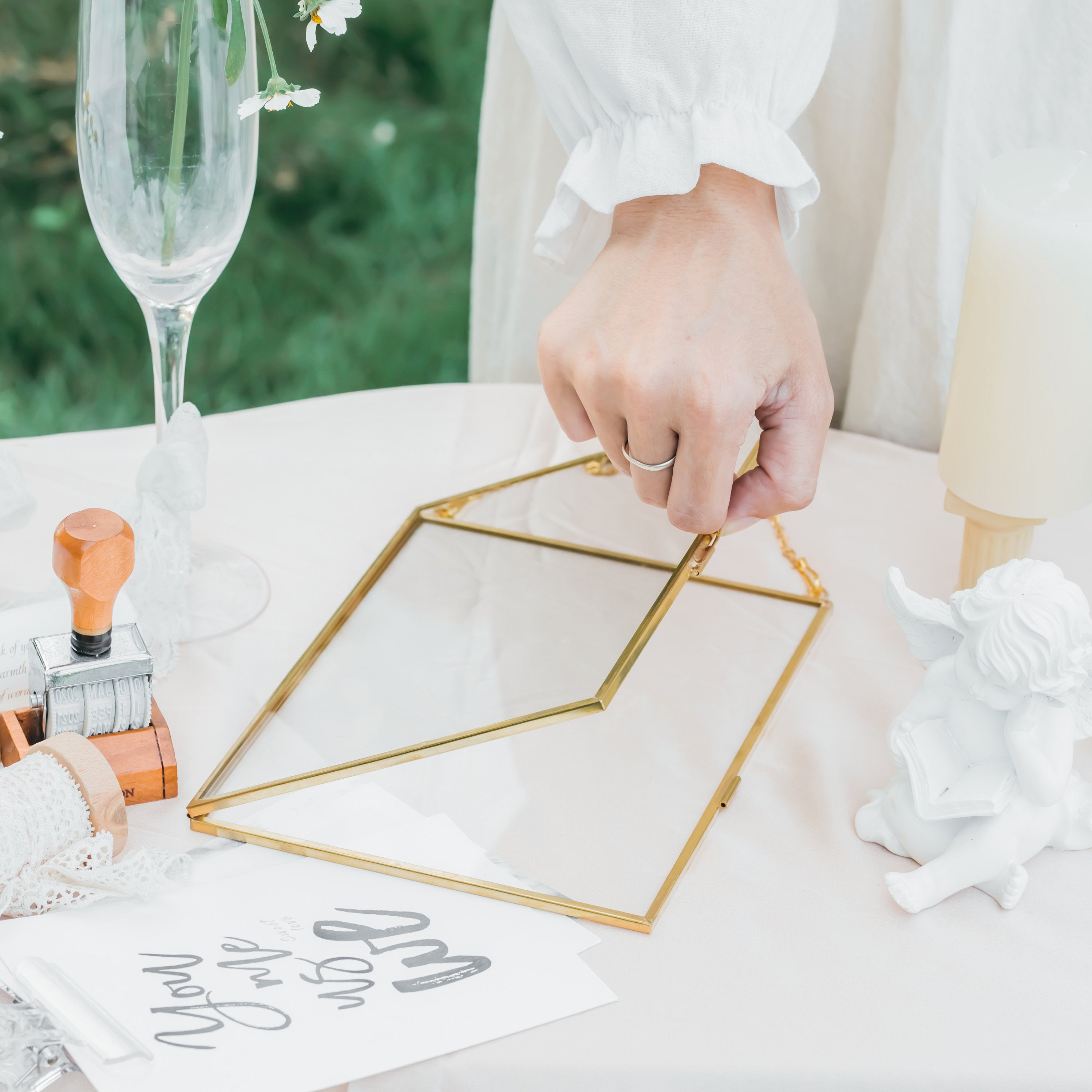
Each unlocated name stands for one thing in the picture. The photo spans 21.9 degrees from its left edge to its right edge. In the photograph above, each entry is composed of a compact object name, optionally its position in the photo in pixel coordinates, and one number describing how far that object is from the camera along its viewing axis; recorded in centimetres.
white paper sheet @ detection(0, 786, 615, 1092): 87
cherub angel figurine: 91
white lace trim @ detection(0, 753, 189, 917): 91
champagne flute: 97
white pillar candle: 100
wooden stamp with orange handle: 94
